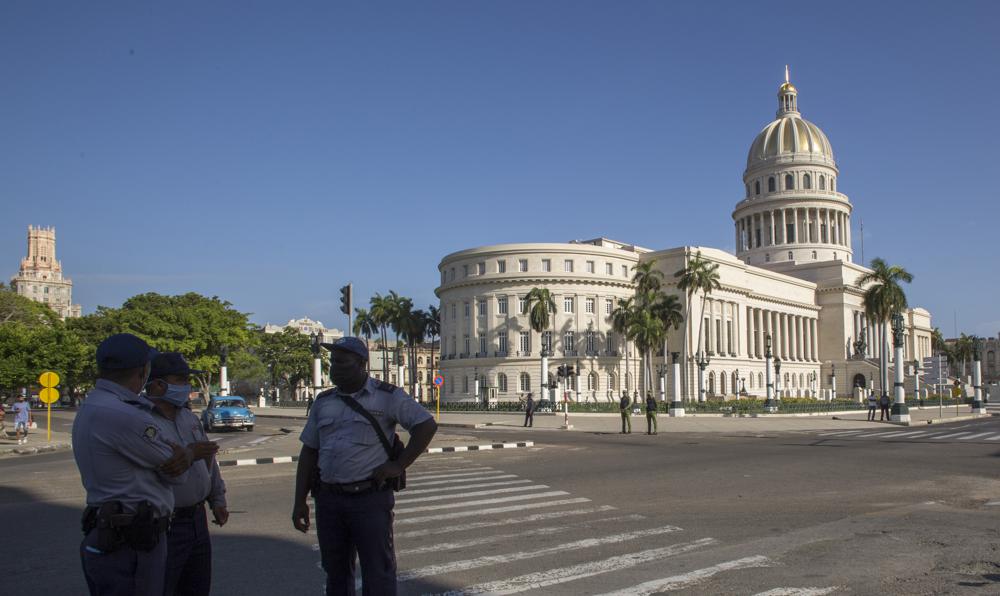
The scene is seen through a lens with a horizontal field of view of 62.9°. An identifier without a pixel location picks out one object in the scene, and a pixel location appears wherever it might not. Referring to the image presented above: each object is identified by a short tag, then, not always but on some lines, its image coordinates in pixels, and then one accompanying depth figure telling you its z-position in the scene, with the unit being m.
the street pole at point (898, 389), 43.41
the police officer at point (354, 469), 5.02
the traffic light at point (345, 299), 21.36
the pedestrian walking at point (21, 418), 27.59
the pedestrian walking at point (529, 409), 39.19
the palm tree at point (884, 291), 71.06
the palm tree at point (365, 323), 101.06
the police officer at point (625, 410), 32.22
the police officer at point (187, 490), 5.04
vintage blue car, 33.16
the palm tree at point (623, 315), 74.26
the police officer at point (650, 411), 31.42
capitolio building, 82.56
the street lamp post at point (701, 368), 68.56
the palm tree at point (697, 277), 75.62
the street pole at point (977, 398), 62.13
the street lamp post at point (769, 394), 54.84
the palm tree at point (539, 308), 76.69
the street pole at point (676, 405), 52.31
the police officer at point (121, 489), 4.05
